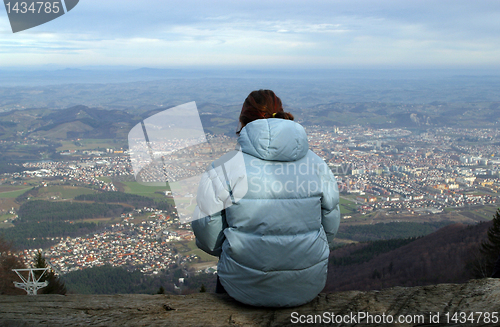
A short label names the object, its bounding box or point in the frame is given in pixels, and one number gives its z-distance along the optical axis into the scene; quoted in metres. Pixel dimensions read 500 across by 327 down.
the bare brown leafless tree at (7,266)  9.61
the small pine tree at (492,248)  12.31
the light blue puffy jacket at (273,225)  1.87
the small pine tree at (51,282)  10.39
